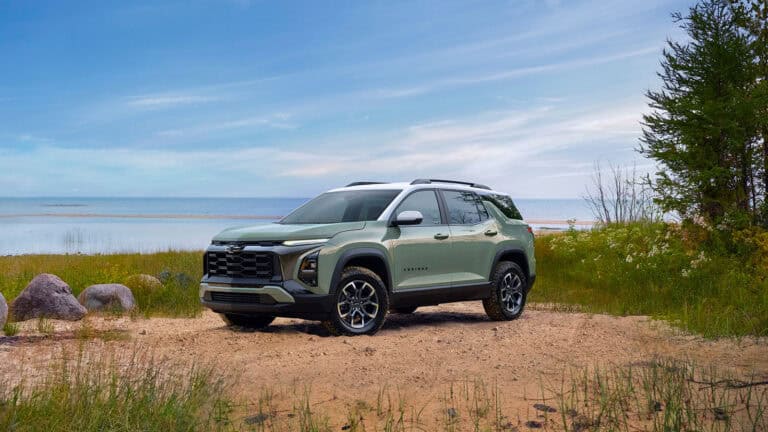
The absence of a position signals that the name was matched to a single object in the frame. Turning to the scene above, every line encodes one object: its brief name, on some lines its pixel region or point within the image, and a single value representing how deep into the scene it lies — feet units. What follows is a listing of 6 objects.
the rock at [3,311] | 36.88
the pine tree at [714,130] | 44.65
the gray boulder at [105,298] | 44.75
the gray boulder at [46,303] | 41.60
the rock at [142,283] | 49.03
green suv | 31.53
